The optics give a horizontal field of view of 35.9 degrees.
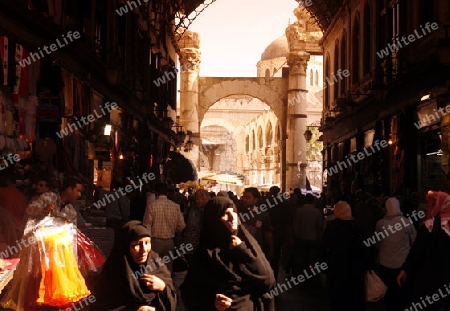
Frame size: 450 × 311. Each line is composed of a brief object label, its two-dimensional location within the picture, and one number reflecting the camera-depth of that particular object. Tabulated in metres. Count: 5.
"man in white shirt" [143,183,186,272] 9.81
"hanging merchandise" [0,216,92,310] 5.88
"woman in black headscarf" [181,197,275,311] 5.07
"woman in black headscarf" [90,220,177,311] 4.73
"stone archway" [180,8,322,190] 35.75
